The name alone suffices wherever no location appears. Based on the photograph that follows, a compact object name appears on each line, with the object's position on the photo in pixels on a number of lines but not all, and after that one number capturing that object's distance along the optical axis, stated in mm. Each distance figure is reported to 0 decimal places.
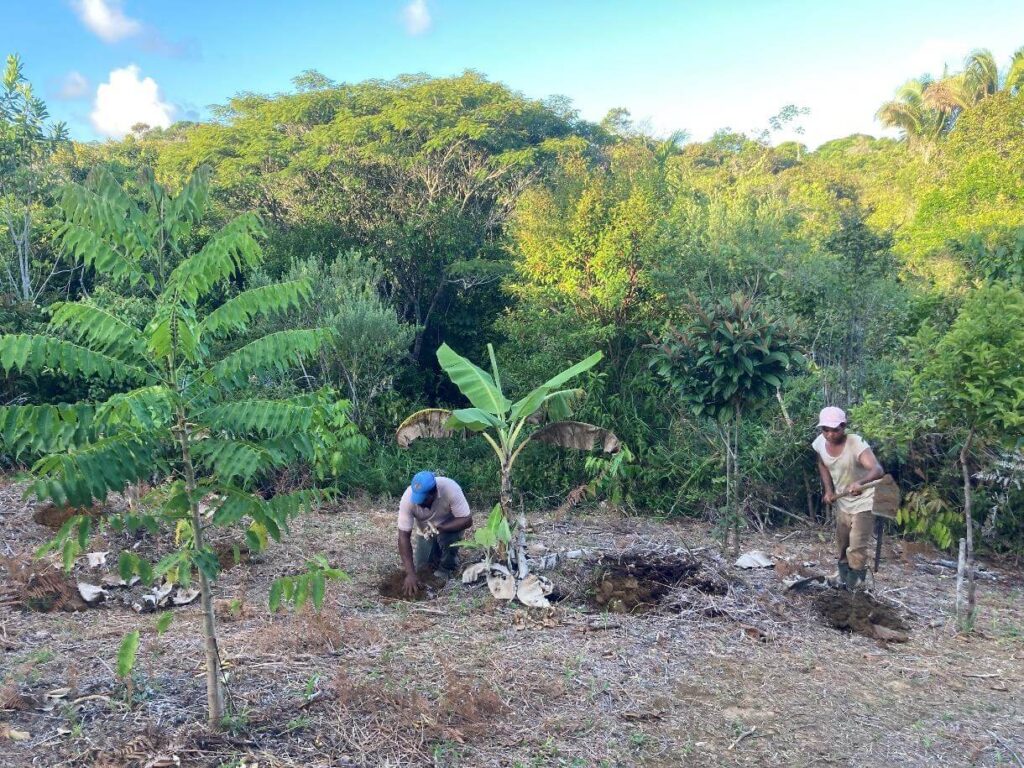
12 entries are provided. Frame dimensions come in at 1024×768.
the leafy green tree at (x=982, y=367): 6090
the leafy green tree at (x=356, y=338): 12883
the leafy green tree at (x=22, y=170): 13281
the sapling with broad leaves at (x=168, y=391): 3730
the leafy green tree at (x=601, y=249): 12547
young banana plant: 7645
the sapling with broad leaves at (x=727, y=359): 7820
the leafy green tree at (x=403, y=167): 16172
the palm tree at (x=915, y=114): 29297
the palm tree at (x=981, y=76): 28375
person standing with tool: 7055
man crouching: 7273
